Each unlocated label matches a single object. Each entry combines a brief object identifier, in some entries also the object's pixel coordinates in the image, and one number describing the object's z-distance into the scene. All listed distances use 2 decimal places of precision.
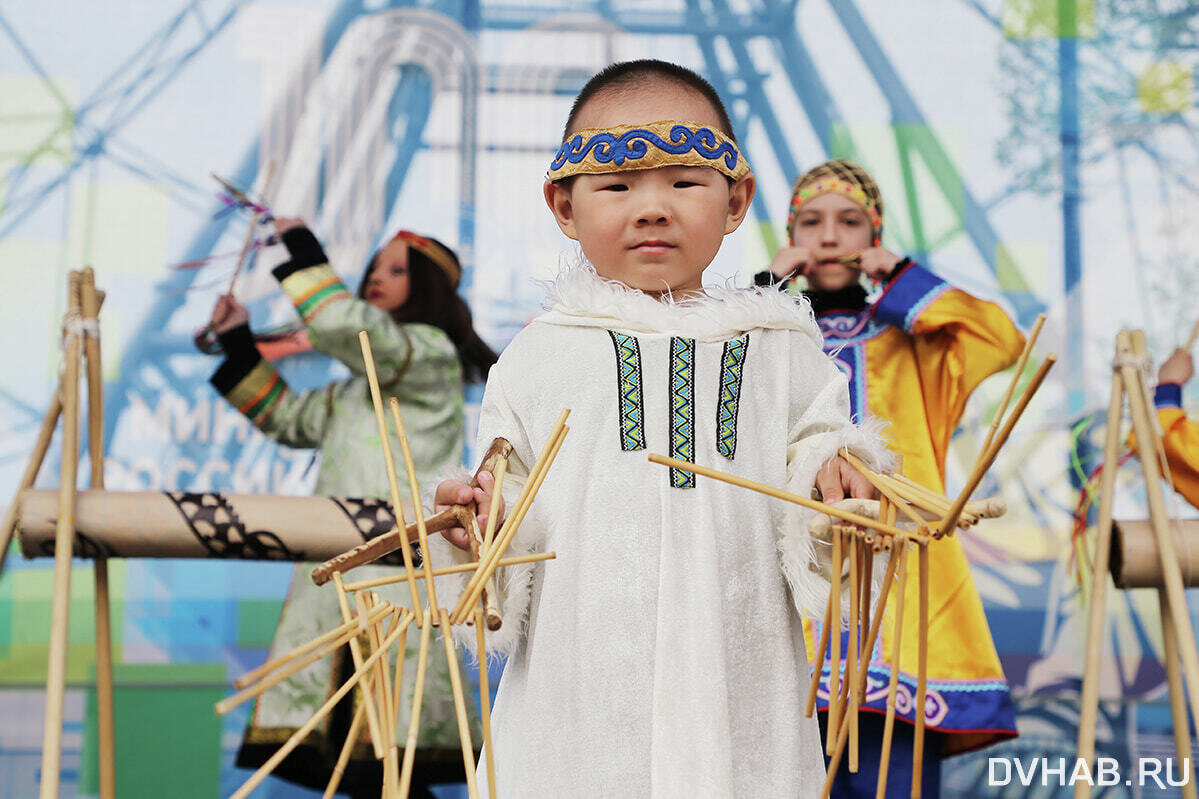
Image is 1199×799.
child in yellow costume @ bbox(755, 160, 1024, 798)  1.83
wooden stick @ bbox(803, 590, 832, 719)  1.08
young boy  1.16
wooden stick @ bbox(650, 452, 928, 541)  1.02
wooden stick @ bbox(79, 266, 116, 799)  1.57
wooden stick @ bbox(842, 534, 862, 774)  1.06
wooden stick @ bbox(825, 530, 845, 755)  1.05
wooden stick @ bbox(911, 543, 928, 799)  1.02
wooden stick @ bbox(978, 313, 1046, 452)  0.98
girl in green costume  2.35
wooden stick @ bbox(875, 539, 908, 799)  1.01
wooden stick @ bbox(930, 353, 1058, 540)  0.95
